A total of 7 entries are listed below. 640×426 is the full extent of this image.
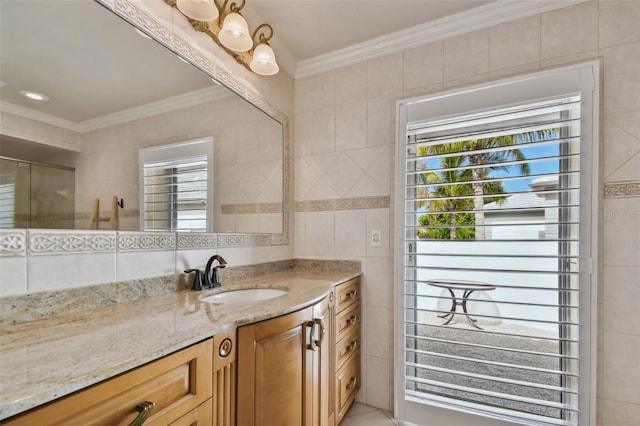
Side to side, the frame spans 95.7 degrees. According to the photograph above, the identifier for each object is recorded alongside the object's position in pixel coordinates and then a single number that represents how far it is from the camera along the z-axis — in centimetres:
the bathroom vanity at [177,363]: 53
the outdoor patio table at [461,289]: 166
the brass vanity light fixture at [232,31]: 125
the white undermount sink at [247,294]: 141
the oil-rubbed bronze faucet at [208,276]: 133
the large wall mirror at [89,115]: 84
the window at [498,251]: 146
